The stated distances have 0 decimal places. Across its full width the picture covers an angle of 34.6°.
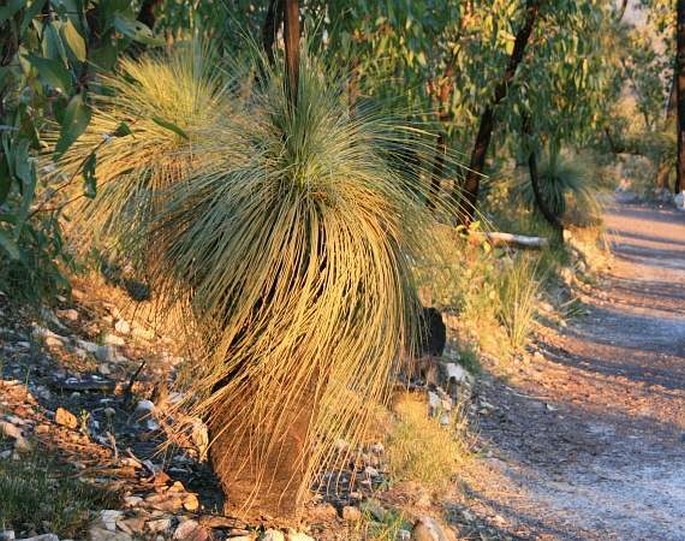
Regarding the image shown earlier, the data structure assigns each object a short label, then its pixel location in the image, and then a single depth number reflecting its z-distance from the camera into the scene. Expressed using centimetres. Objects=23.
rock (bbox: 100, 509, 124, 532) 383
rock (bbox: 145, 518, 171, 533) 394
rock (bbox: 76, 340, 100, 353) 616
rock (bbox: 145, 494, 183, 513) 416
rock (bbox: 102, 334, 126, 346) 639
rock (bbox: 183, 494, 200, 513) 423
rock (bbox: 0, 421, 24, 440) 448
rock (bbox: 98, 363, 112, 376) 590
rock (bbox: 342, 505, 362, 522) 452
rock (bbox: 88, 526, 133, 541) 371
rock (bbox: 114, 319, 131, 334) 663
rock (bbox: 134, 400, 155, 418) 521
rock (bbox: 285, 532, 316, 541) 410
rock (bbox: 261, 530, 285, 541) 403
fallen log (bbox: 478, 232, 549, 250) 1300
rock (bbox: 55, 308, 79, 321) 661
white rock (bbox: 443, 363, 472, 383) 758
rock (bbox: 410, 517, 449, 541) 439
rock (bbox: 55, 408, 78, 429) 490
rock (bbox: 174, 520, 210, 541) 393
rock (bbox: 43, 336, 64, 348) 599
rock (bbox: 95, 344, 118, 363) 612
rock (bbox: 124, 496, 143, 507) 411
